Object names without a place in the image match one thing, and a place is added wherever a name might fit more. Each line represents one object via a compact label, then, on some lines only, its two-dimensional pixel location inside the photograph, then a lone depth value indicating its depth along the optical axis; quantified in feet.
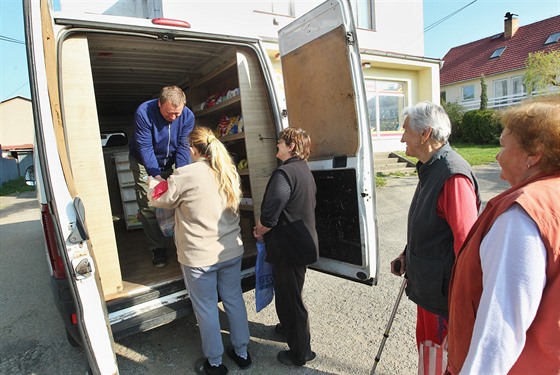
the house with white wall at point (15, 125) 112.88
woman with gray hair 5.98
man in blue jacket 10.71
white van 6.37
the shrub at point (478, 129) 61.67
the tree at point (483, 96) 77.51
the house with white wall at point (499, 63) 78.12
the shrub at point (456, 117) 69.31
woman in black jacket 8.64
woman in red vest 3.22
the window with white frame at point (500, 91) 82.88
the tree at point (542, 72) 51.34
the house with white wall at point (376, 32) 31.68
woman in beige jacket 8.34
